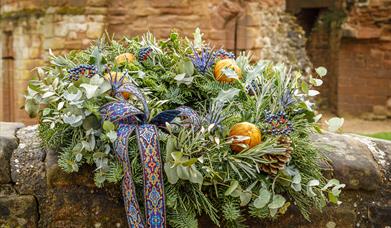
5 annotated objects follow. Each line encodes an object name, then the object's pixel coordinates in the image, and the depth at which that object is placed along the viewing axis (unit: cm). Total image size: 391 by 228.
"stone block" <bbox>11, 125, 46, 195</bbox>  242
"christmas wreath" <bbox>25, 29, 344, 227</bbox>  219
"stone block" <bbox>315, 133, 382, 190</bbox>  256
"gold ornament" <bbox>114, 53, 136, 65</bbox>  257
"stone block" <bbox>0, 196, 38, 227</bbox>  239
